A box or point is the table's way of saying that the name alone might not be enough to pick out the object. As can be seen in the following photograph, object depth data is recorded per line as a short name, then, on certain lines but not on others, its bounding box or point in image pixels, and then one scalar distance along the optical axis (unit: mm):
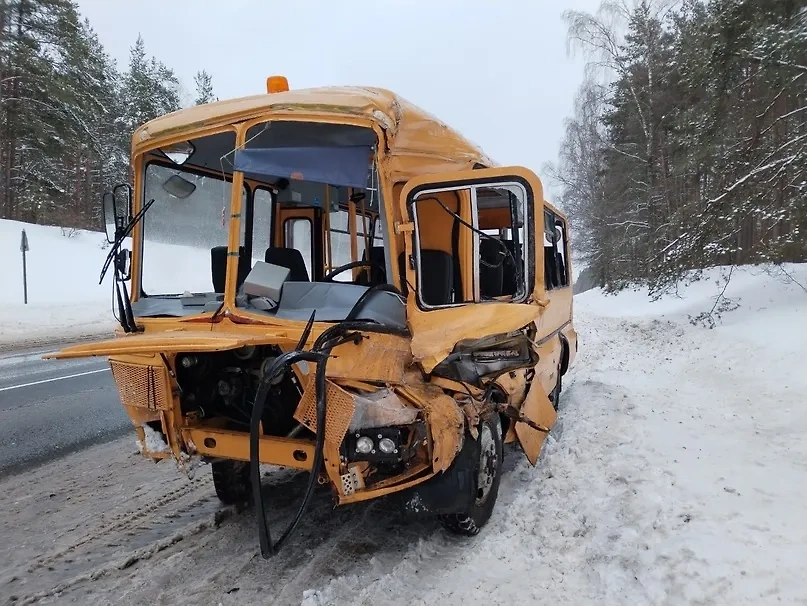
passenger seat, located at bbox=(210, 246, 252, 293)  3814
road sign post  18325
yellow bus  3240
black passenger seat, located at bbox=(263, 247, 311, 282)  4434
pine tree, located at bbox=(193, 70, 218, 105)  43531
